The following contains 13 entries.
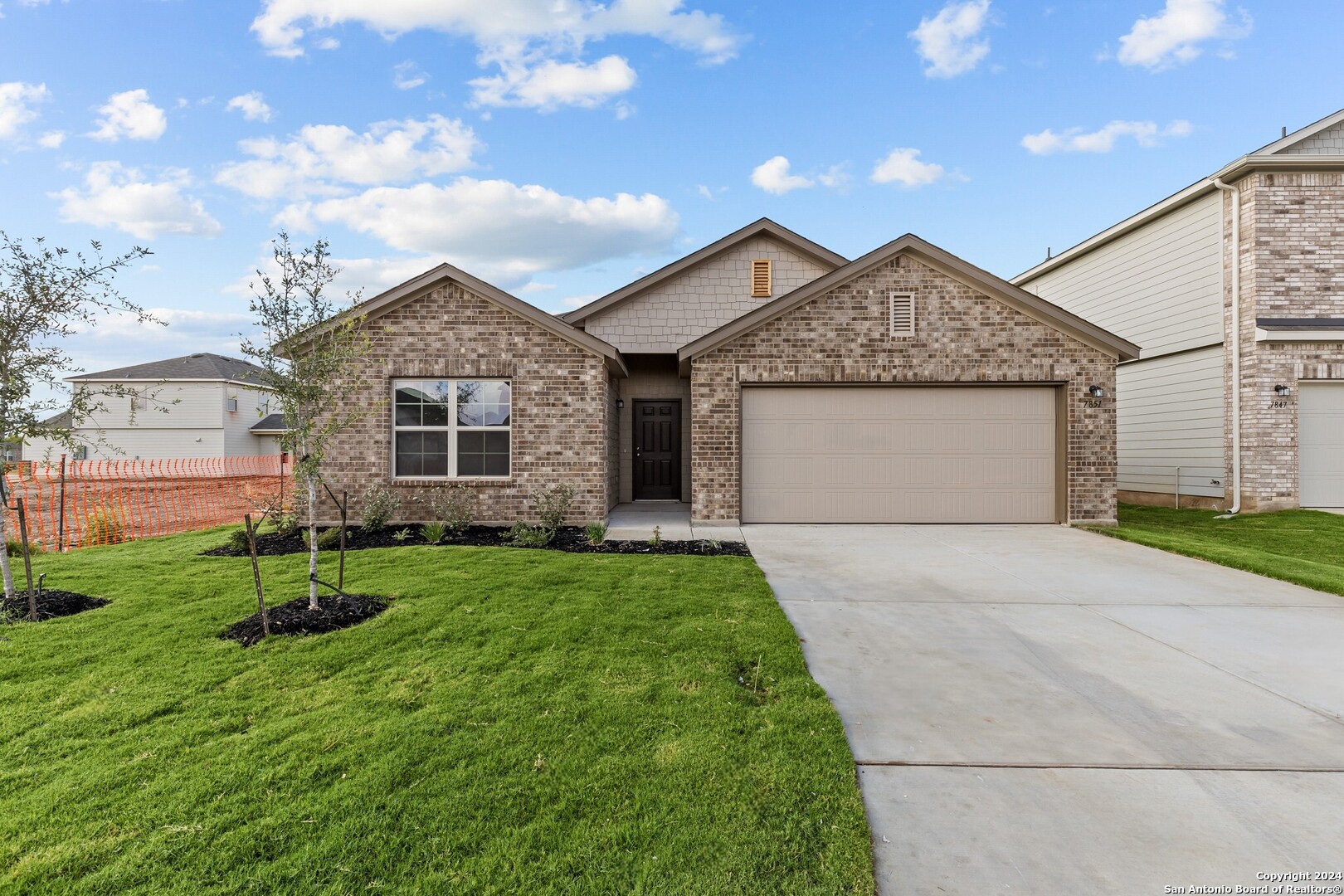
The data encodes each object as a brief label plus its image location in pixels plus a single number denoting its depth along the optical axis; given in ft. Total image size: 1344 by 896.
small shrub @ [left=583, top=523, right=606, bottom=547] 28.68
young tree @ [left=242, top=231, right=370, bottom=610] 16.10
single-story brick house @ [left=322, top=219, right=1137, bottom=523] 33.60
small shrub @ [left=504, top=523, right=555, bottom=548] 28.17
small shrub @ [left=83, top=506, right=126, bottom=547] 32.49
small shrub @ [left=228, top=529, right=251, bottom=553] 25.91
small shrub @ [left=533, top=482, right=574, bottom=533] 32.37
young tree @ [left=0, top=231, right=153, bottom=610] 16.85
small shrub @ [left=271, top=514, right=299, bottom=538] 30.61
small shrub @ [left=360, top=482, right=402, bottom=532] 31.45
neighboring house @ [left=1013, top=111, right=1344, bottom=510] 38.34
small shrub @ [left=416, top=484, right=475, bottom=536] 33.27
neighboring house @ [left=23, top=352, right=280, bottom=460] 89.51
